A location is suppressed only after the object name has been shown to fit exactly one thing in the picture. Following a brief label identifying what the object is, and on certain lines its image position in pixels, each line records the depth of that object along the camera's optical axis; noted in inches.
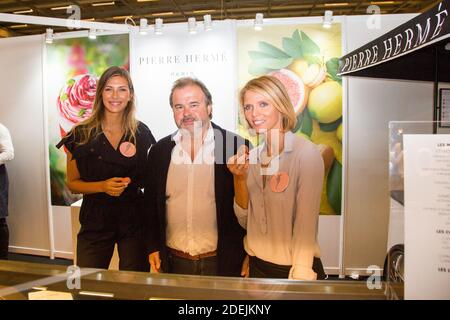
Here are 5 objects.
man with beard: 47.0
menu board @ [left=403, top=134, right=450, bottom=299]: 22.1
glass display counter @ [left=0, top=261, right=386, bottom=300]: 26.8
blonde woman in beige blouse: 45.1
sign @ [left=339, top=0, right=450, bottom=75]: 32.4
